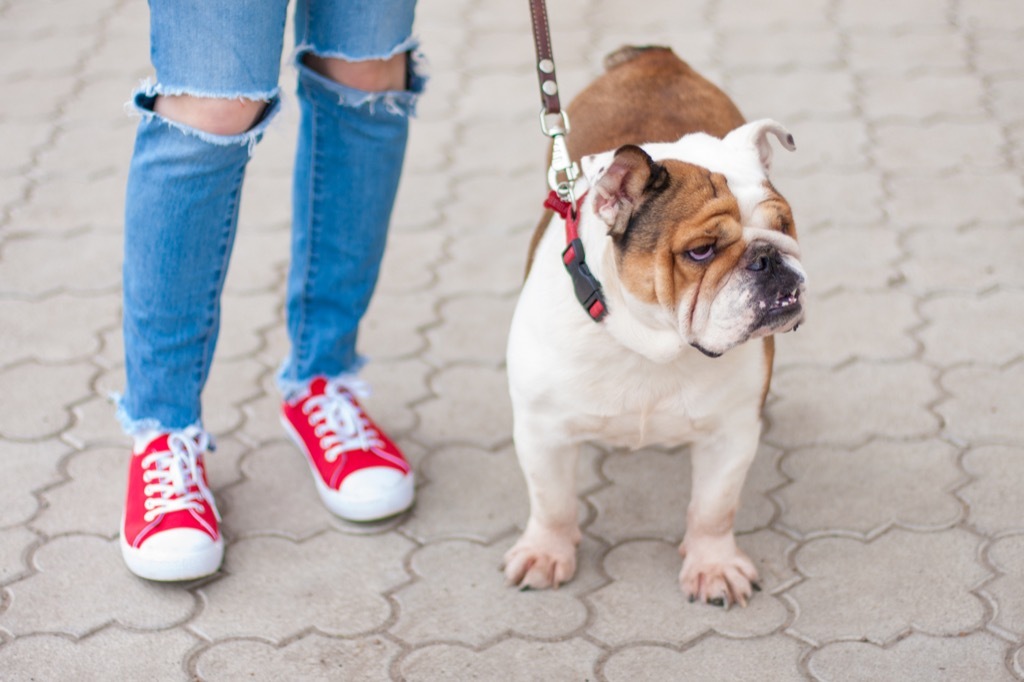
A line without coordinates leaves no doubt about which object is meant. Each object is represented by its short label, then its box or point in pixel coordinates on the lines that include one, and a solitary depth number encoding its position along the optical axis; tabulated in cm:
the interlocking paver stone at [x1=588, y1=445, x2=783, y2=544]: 585
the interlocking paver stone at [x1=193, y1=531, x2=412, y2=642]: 527
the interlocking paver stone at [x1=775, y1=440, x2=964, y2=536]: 582
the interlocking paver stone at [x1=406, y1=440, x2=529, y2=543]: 588
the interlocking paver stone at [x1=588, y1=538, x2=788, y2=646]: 519
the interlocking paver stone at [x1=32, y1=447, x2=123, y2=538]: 584
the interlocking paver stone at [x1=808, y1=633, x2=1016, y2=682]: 490
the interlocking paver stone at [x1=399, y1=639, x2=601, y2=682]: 498
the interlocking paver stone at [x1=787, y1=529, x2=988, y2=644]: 517
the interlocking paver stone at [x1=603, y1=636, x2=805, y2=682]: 495
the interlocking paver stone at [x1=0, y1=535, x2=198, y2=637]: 526
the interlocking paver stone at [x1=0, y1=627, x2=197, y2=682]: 498
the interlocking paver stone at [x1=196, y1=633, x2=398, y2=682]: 500
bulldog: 435
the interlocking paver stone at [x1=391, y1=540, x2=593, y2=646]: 523
